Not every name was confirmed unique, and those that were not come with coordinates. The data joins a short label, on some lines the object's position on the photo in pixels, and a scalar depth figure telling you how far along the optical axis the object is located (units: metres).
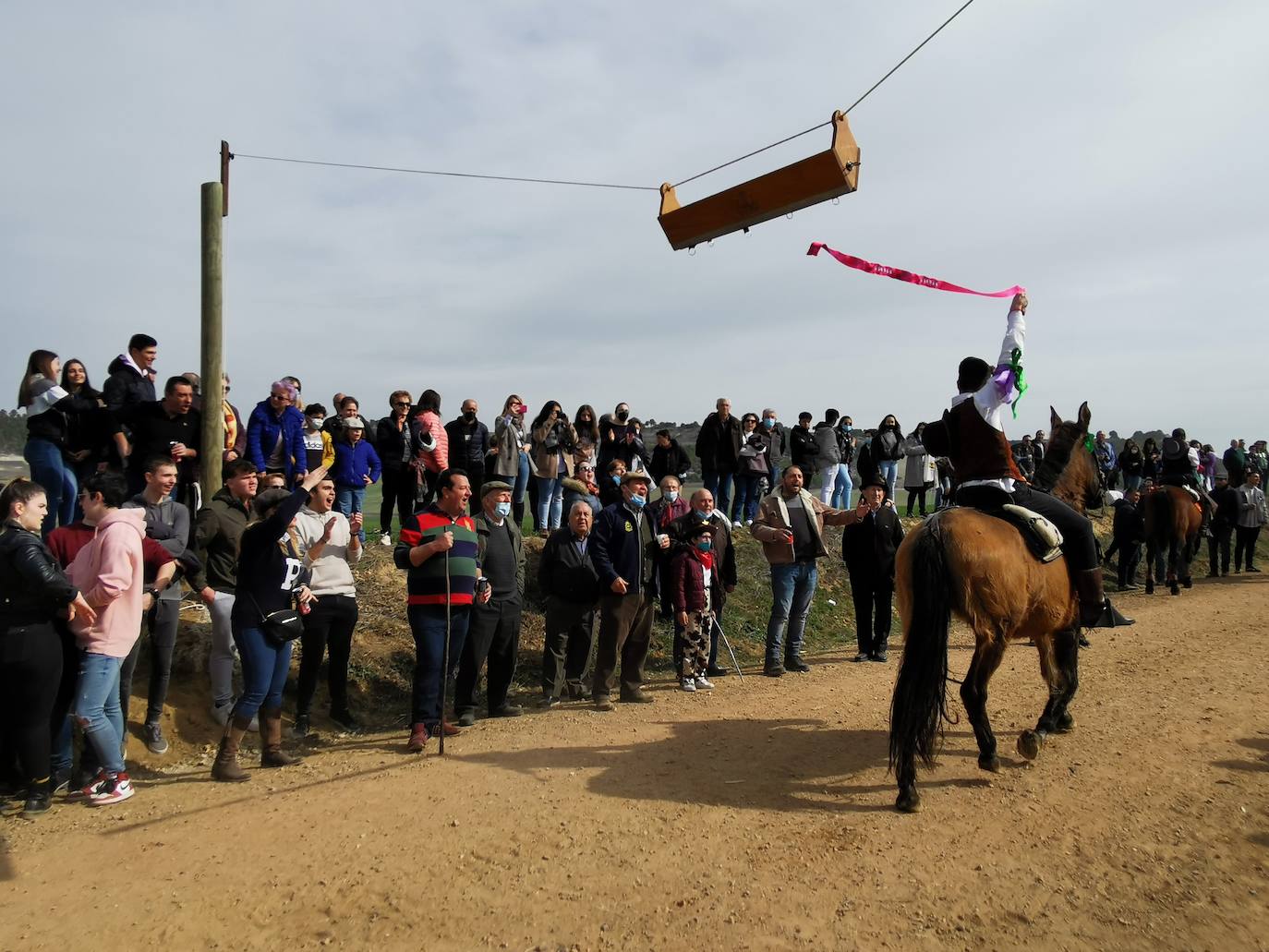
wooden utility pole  8.56
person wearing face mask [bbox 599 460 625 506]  10.95
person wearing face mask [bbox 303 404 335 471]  10.51
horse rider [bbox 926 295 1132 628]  6.56
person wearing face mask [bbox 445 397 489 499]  12.68
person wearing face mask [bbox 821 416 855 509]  16.52
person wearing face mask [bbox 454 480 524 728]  8.25
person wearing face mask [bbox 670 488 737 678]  9.62
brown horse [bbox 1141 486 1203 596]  16.47
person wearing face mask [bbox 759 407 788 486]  15.96
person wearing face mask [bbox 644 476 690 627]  9.56
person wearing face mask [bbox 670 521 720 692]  9.42
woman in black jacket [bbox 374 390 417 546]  12.08
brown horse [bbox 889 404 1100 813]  5.83
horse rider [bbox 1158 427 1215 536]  17.27
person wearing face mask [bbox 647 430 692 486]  14.74
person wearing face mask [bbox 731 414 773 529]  15.11
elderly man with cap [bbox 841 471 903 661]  10.83
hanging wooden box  7.69
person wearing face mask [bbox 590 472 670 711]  8.97
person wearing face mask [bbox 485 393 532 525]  12.81
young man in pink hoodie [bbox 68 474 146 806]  6.09
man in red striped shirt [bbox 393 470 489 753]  7.47
